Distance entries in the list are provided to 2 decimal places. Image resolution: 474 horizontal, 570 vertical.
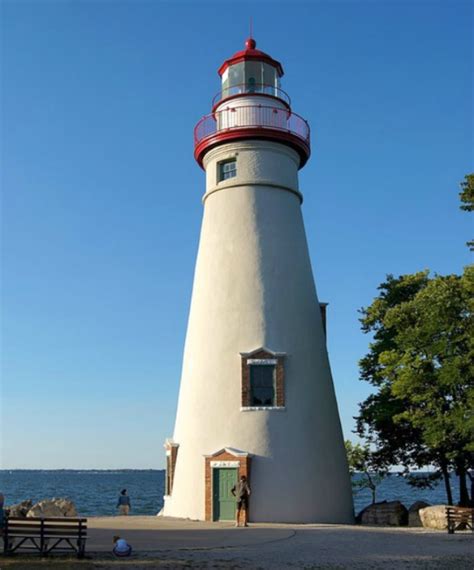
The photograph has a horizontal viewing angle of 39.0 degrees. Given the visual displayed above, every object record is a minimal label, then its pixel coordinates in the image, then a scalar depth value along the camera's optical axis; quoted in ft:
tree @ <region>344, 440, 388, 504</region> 88.78
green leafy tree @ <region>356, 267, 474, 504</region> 64.75
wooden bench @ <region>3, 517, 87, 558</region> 45.68
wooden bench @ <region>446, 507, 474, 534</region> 60.90
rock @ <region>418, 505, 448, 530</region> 65.36
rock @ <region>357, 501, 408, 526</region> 75.05
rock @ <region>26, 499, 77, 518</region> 96.17
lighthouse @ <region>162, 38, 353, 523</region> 69.92
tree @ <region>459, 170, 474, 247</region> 64.39
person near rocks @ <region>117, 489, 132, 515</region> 85.35
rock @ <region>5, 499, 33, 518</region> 96.12
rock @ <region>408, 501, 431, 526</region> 74.08
